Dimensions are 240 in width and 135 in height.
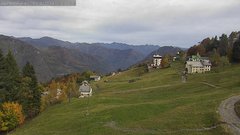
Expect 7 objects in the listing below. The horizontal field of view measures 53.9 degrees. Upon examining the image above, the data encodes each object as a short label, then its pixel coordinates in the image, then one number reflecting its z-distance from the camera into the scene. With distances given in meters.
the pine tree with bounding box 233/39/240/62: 98.11
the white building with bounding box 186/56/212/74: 106.21
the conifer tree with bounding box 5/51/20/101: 59.22
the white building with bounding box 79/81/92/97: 89.28
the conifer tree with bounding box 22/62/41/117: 64.98
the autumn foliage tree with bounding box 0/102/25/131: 54.58
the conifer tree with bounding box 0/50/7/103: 57.99
